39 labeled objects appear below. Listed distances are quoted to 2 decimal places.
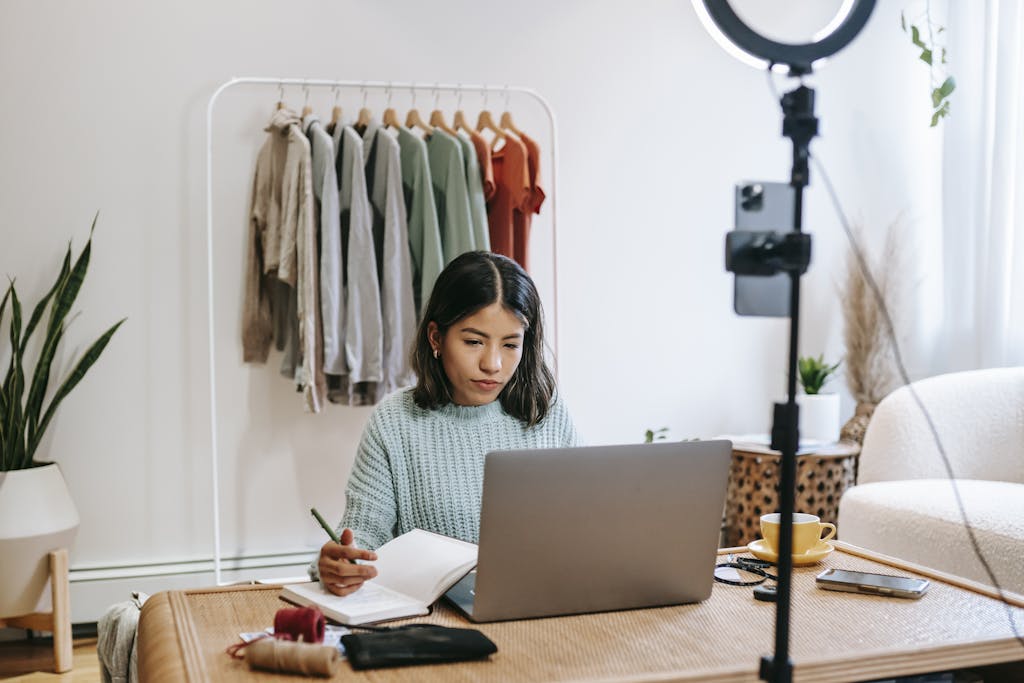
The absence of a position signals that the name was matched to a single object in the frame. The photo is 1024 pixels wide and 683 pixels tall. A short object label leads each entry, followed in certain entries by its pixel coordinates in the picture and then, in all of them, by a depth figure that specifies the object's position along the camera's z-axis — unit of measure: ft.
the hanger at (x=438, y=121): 10.64
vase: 11.97
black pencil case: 3.85
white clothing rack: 10.11
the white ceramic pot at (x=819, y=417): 11.58
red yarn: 3.99
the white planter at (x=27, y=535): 8.78
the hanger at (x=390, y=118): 10.53
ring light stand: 2.95
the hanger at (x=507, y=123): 10.96
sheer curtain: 11.79
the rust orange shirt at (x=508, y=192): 10.38
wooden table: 3.84
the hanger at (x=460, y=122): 10.71
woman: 5.85
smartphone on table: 4.86
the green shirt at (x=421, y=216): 10.07
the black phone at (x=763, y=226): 3.07
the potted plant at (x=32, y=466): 8.82
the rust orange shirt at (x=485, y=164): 10.34
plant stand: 8.96
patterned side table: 10.82
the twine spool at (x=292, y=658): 3.75
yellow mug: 5.50
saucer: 5.50
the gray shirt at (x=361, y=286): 9.92
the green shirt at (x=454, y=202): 10.11
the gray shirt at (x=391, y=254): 10.03
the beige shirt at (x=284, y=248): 9.78
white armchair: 8.27
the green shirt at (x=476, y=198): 10.21
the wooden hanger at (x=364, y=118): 10.42
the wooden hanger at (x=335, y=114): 10.31
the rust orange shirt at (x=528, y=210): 10.52
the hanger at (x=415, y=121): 10.59
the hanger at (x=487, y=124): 10.94
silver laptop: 4.24
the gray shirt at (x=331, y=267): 9.81
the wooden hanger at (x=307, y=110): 10.30
